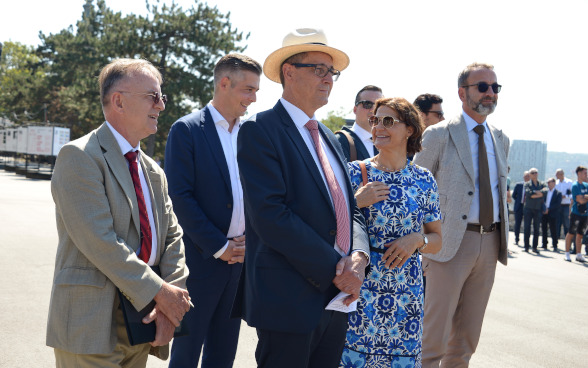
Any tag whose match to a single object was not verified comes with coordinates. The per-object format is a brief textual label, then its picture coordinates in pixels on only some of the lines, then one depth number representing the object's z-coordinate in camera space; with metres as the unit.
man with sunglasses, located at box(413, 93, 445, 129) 5.70
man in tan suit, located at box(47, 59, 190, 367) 2.42
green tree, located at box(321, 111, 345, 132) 67.40
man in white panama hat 2.57
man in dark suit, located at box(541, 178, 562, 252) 16.92
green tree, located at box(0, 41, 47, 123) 55.84
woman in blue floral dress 3.25
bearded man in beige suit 4.34
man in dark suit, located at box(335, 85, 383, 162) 4.78
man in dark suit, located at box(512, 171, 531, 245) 17.47
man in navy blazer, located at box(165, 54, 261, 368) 3.61
